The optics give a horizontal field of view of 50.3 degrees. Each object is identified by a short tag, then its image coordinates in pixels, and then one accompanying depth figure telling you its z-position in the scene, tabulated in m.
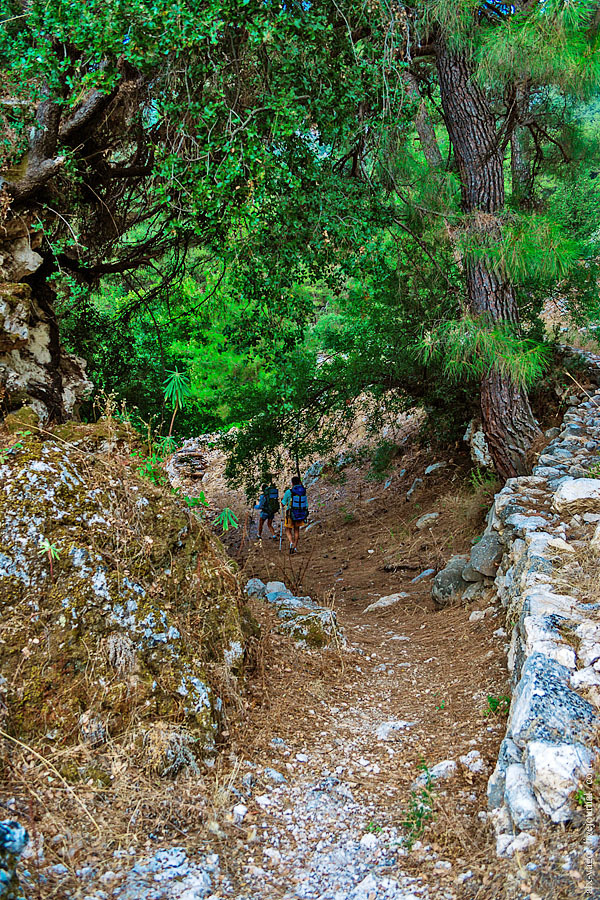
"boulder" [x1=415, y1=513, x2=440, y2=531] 9.18
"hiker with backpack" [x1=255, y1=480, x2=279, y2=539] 10.27
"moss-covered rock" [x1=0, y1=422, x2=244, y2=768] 2.79
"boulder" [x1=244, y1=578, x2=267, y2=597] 5.69
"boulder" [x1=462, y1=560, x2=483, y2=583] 5.72
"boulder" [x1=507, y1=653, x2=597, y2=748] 2.50
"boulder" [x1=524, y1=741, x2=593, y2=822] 2.23
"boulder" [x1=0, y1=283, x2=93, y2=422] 4.25
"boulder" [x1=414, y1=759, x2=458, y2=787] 2.93
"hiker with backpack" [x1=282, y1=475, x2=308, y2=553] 9.80
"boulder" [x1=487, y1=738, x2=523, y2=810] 2.56
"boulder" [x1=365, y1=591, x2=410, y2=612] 6.66
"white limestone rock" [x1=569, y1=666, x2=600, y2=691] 2.69
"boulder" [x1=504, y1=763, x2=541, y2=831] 2.28
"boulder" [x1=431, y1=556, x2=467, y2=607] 5.91
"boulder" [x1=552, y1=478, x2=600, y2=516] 4.67
